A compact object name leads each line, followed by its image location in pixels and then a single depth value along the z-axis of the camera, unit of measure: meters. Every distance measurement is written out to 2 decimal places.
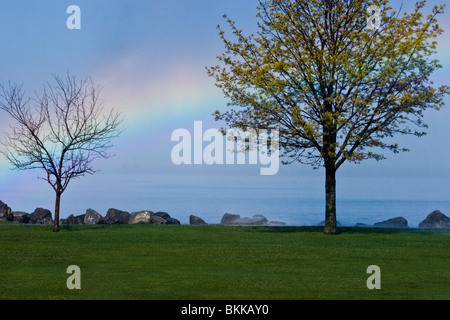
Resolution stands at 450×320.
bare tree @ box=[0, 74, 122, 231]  40.00
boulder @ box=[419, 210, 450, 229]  50.97
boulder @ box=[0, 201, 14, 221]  49.12
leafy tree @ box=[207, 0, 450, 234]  36.66
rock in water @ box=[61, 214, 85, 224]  51.29
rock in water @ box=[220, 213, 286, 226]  56.14
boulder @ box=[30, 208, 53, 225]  51.41
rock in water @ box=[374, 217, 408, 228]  53.40
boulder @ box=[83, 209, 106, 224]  49.00
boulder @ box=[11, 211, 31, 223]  50.32
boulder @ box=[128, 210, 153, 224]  48.00
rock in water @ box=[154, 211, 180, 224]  49.64
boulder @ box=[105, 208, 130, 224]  49.88
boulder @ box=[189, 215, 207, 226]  52.06
